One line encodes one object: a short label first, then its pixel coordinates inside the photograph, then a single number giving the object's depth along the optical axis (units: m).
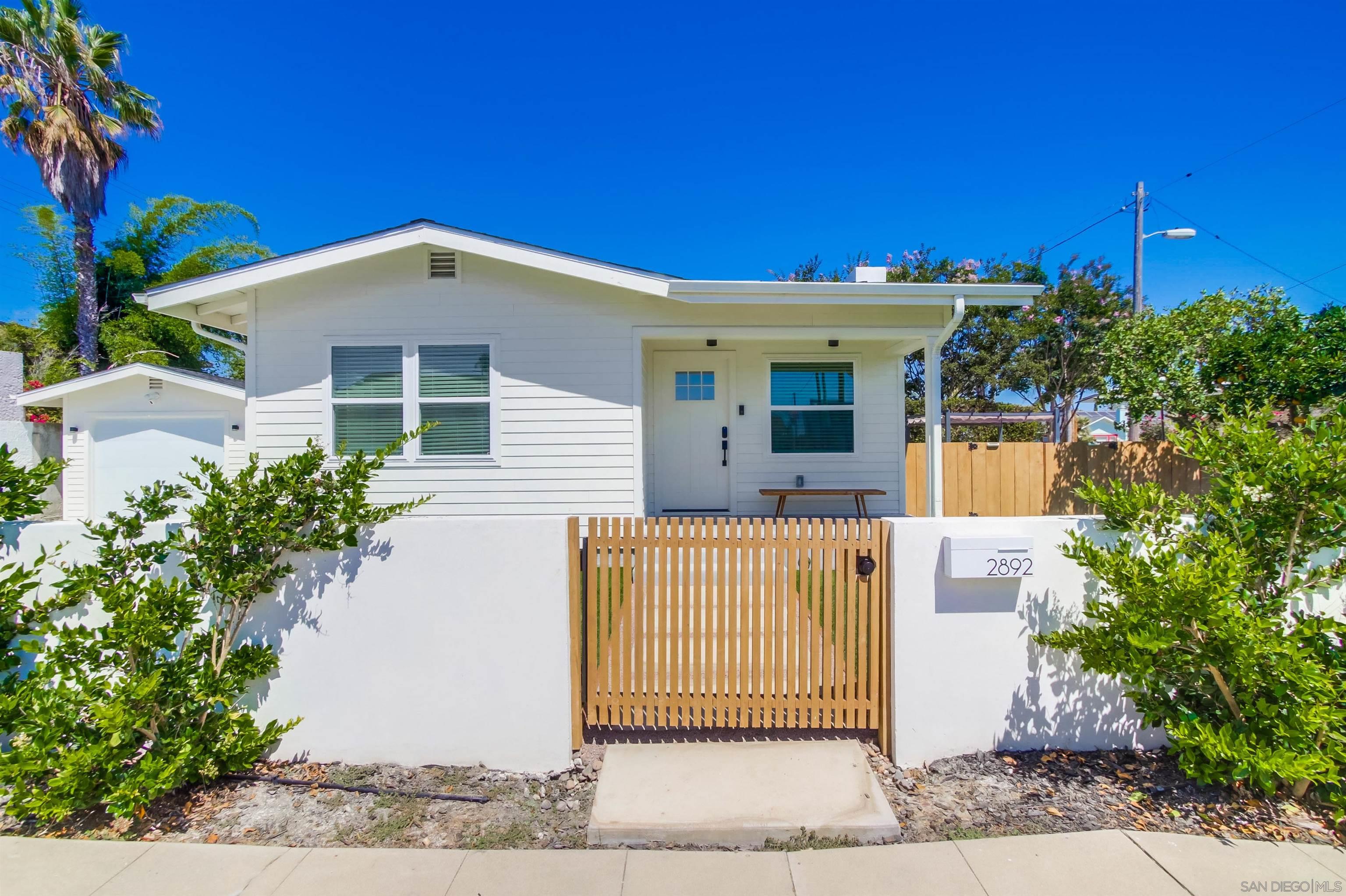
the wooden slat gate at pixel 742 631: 3.03
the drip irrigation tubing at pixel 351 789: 2.71
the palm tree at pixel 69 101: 12.91
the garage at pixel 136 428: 8.81
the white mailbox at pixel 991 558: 2.89
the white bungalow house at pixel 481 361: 5.88
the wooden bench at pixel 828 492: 6.78
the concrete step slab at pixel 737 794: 2.43
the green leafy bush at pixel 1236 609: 2.29
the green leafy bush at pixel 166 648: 2.33
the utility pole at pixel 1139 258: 12.76
